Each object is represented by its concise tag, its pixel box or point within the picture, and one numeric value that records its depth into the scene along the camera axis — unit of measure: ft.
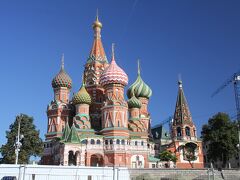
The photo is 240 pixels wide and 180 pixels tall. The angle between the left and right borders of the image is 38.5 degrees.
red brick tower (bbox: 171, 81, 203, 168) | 197.82
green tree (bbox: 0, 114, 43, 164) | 135.64
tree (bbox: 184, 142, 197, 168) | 197.57
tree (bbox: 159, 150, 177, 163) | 187.32
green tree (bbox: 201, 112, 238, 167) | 162.40
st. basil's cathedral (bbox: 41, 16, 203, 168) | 178.50
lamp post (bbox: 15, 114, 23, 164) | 112.06
